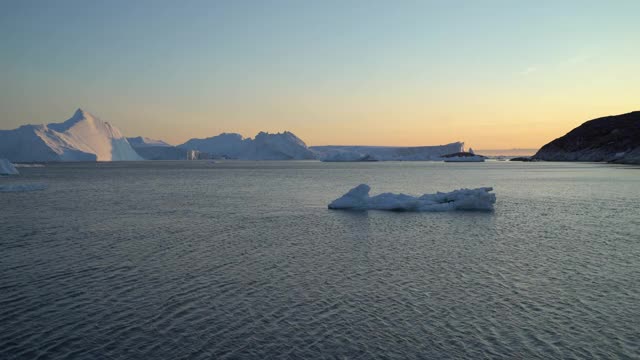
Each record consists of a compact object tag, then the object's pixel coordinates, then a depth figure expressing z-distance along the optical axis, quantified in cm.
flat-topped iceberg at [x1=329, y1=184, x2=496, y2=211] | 3494
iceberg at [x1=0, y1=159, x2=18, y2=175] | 8175
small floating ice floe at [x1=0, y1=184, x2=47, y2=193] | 5172
